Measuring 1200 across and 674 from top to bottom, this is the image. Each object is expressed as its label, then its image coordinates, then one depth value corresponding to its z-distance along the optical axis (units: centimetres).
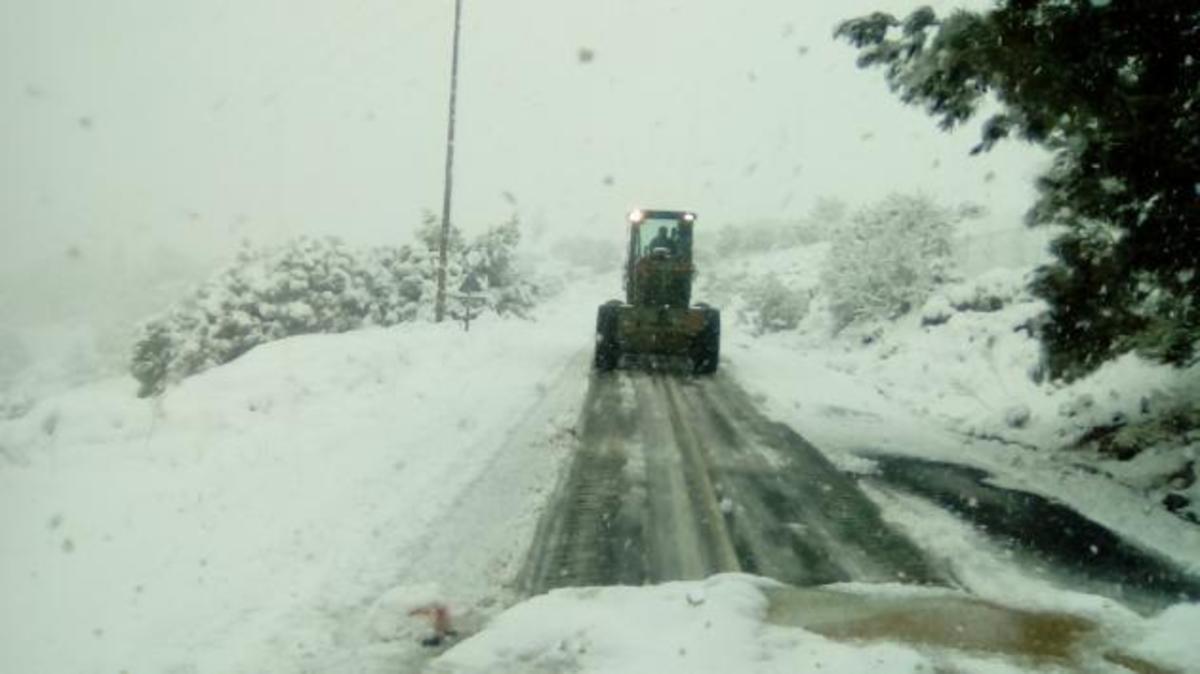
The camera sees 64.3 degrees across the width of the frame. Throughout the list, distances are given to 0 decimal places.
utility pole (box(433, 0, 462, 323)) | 2406
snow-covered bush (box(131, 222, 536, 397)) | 2939
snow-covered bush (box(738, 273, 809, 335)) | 3469
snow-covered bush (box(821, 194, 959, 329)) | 2631
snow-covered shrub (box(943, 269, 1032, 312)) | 2050
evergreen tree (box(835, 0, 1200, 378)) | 713
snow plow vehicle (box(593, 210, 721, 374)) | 1728
